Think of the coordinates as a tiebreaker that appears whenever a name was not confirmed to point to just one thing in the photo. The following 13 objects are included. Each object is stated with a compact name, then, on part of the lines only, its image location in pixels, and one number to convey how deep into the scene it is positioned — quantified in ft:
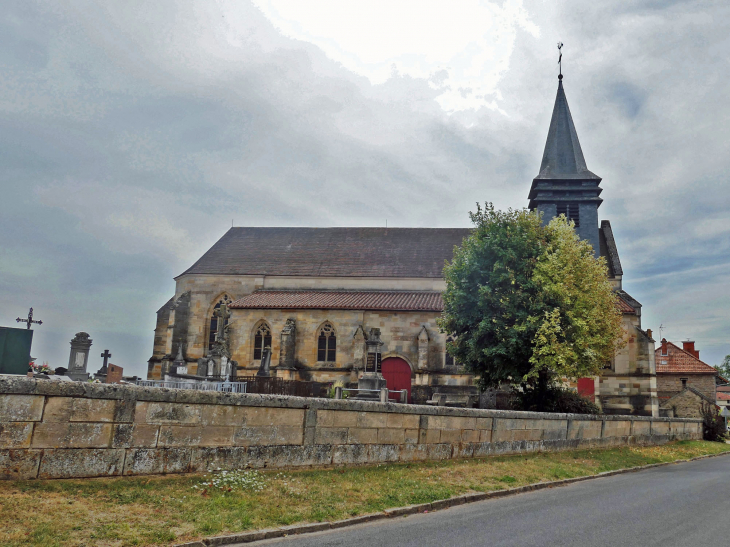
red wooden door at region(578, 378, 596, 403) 101.81
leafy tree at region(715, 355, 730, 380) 306.20
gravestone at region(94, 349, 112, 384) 98.19
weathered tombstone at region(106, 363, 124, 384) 98.93
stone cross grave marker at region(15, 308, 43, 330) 79.87
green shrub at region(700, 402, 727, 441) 101.45
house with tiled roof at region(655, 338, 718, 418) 138.72
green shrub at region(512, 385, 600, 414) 70.13
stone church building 99.81
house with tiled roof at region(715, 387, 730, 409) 245.04
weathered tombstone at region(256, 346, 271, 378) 93.30
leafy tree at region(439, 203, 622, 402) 65.87
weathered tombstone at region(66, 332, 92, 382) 80.84
